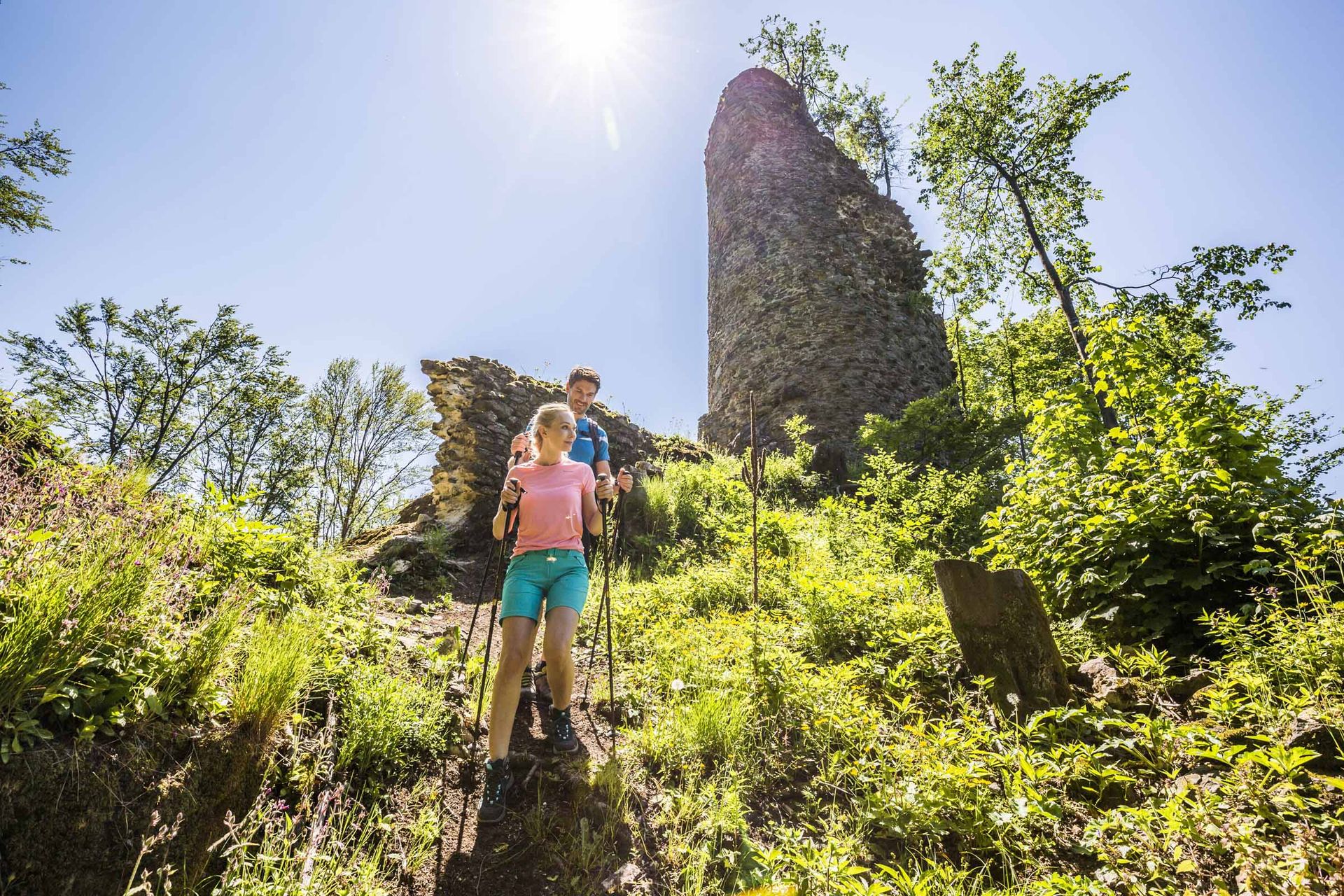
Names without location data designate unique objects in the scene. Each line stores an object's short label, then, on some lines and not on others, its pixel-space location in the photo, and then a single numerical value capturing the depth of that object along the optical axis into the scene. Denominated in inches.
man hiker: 149.8
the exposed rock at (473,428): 298.5
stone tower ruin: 487.2
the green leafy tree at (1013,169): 313.0
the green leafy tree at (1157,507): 125.3
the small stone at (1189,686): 109.9
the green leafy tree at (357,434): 717.3
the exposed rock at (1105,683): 111.1
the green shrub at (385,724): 100.5
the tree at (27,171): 422.9
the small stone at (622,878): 85.2
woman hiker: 102.8
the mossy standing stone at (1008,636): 117.6
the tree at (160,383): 629.9
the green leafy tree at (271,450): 729.6
